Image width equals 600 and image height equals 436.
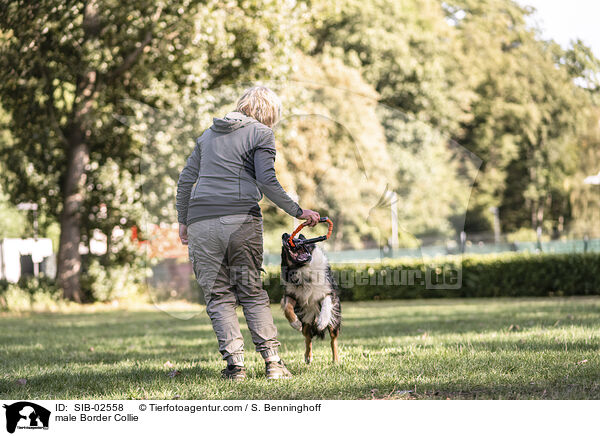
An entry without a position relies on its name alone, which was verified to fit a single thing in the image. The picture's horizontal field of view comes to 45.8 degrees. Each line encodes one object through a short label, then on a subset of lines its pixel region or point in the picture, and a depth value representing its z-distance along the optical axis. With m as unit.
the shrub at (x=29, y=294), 17.64
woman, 5.12
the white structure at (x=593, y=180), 33.42
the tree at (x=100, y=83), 17.23
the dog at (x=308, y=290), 5.62
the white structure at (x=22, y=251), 22.27
